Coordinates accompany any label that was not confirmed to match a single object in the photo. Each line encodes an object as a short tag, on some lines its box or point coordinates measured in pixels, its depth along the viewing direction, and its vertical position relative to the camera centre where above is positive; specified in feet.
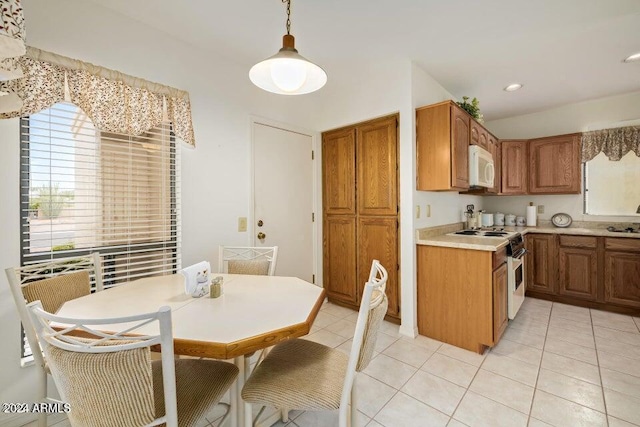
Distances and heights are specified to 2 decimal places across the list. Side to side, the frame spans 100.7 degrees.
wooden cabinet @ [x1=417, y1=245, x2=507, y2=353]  7.21 -2.43
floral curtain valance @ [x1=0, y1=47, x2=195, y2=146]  4.98 +2.67
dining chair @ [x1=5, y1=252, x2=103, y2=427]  4.24 -1.26
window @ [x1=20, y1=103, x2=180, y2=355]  5.32 +0.50
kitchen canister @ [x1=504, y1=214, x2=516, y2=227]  13.43 -0.33
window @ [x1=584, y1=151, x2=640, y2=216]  11.16 +1.19
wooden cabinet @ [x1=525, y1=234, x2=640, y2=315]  9.71 -2.29
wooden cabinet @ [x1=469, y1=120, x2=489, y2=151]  9.34 +2.99
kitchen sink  10.22 -0.68
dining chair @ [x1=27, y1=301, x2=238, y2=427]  2.56 -1.55
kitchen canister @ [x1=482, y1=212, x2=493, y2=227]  12.94 -0.30
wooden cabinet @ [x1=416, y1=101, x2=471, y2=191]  7.99 +2.12
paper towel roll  12.85 -0.13
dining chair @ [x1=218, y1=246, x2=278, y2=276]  6.87 -1.30
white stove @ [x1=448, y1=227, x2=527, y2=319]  8.26 -1.61
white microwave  9.02 +1.64
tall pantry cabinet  9.07 +0.29
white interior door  9.27 +0.74
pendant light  4.36 +2.53
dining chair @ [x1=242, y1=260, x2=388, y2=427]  3.48 -2.37
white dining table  3.14 -1.45
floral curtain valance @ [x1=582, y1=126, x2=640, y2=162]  10.73 +2.96
